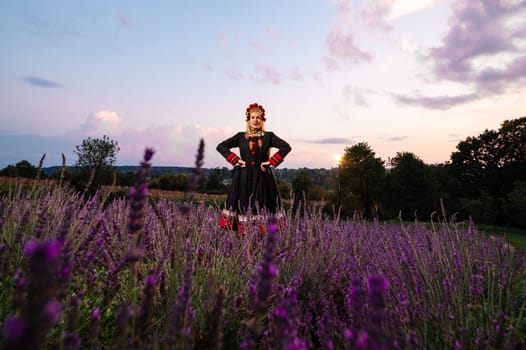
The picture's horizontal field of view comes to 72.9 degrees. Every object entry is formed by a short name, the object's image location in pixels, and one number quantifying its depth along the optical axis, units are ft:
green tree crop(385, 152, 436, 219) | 81.10
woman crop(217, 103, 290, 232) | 18.29
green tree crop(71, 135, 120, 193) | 88.63
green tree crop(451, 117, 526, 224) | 96.27
